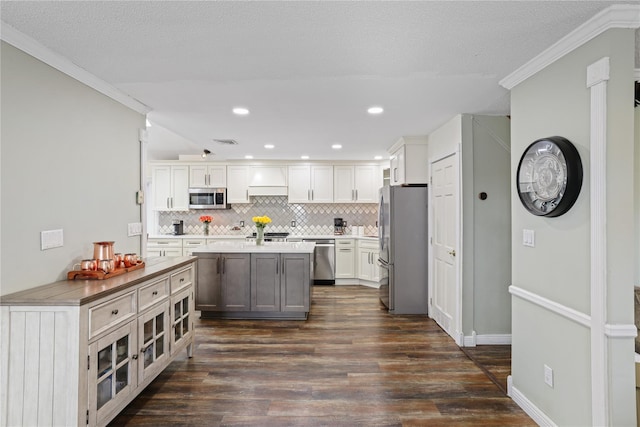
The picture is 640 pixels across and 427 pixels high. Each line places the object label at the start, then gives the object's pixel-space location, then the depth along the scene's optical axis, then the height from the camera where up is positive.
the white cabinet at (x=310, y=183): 6.73 +0.67
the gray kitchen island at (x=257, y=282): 4.39 -0.85
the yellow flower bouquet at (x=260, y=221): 4.89 -0.06
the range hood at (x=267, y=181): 6.68 +0.70
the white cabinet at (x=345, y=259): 6.47 -0.80
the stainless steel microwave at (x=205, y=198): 6.59 +0.36
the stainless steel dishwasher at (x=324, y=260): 6.44 -0.82
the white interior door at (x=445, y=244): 3.68 -0.31
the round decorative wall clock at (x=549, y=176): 1.88 +0.25
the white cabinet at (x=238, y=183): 6.69 +0.66
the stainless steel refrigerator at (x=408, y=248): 4.61 -0.42
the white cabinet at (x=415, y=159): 4.66 +0.79
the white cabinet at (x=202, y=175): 6.65 +0.81
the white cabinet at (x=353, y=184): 6.72 +0.65
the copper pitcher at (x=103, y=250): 2.43 -0.25
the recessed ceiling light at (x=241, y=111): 3.36 +1.07
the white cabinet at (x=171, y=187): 6.64 +0.58
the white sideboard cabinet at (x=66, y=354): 1.77 -0.74
